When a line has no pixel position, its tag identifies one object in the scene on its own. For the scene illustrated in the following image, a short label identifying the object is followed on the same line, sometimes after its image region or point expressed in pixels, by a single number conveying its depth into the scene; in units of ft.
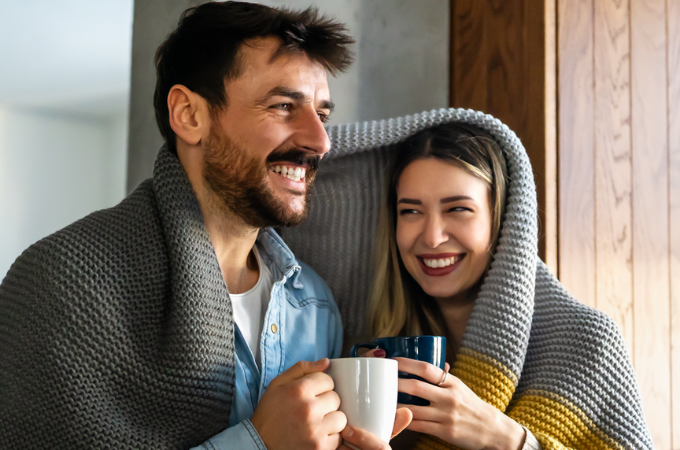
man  2.98
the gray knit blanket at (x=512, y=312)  3.76
